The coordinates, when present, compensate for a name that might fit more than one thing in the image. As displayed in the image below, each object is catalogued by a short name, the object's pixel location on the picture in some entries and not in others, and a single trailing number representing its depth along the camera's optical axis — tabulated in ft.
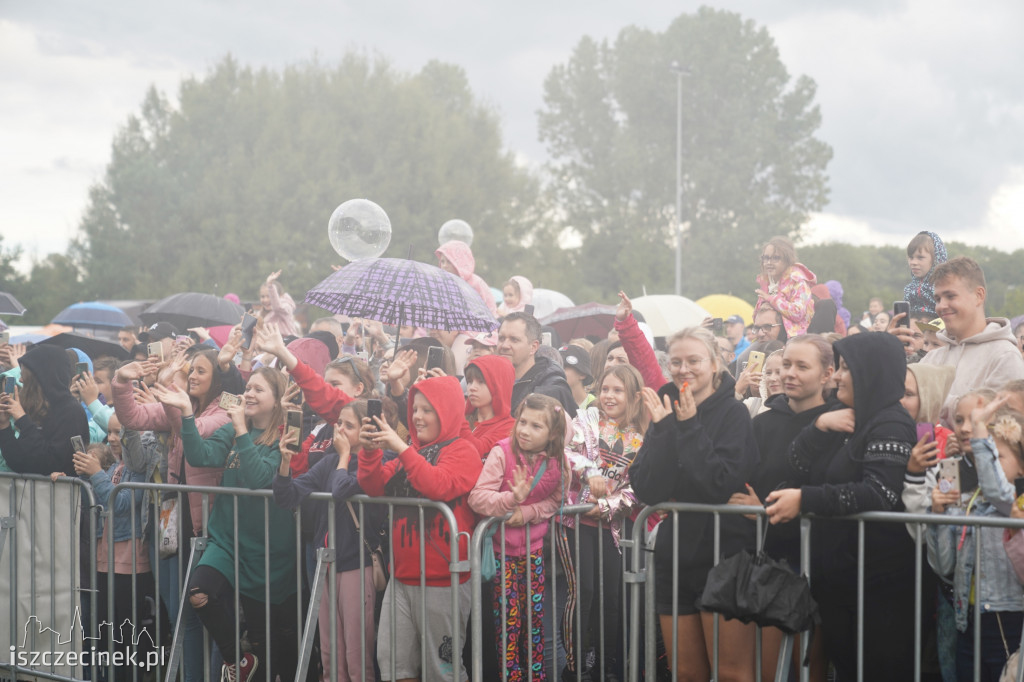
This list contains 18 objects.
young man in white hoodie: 15.46
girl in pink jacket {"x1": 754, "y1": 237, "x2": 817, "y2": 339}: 25.96
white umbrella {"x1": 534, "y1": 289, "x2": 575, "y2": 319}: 53.21
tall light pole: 131.23
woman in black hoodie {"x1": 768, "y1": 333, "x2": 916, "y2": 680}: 13.11
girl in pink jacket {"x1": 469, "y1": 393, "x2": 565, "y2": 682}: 16.47
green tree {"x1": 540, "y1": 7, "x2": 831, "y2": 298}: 161.79
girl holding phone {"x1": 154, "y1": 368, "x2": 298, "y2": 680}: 17.70
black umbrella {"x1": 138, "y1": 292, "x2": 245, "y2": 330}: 41.14
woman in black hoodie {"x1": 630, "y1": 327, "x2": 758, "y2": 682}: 14.21
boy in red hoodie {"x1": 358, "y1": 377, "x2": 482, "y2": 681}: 15.99
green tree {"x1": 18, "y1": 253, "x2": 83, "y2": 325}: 128.47
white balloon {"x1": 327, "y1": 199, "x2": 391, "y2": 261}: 28.32
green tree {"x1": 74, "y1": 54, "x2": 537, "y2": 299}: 126.72
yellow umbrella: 65.73
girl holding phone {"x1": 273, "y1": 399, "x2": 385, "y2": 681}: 16.78
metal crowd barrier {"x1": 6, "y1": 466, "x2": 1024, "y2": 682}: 13.64
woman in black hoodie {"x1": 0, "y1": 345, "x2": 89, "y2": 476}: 21.06
